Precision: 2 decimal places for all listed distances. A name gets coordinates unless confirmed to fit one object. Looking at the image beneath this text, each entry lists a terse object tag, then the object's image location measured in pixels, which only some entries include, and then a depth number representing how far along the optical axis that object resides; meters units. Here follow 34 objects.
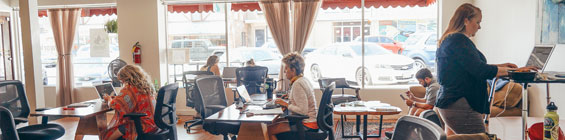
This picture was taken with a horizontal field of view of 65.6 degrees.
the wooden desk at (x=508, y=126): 3.16
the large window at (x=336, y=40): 7.25
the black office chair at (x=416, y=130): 1.44
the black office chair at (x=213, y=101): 4.30
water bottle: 2.13
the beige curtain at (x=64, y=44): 8.23
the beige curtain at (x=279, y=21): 7.35
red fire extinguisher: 7.61
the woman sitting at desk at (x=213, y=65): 7.03
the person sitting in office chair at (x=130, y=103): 3.77
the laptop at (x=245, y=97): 4.05
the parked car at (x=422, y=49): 7.18
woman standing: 2.44
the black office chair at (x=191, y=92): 6.37
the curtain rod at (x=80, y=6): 8.06
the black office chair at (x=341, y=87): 6.42
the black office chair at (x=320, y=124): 3.49
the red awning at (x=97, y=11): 8.25
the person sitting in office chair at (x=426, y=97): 4.66
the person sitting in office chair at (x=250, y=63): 6.99
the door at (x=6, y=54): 8.51
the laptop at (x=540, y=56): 2.57
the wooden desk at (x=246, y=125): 3.47
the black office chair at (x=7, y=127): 3.30
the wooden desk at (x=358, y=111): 4.50
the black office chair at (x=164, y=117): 3.78
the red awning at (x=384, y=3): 7.18
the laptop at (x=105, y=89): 4.49
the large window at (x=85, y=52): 8.34
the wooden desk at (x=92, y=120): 4.20
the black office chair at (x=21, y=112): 4.21
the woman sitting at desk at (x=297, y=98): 3.62
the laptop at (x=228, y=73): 7.32
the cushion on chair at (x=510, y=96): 4.99
